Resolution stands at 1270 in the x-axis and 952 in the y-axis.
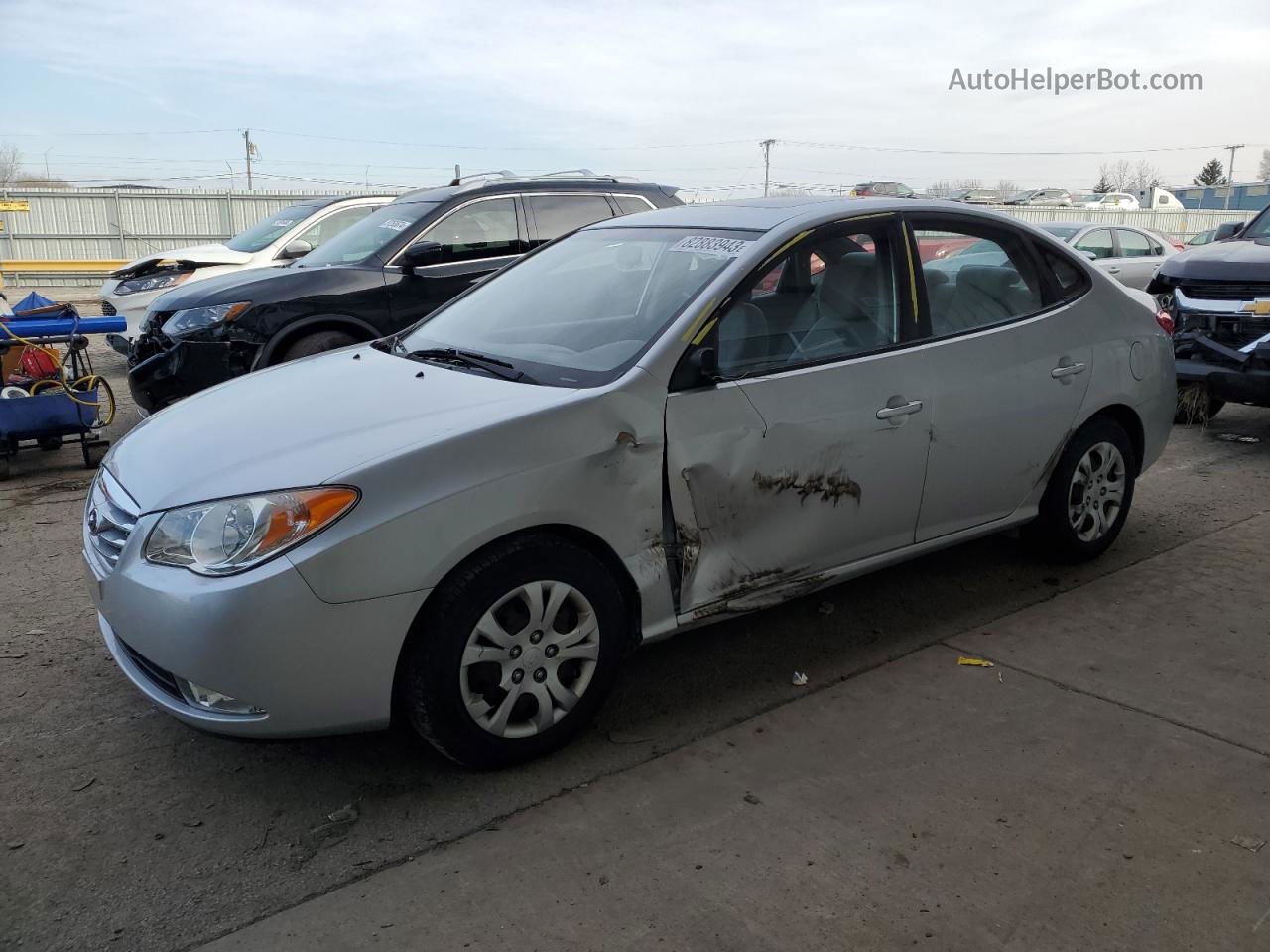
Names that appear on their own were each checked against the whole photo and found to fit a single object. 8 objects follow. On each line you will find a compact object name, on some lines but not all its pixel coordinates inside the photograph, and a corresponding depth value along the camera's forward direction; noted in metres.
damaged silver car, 2.82
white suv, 11.02
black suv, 6.97
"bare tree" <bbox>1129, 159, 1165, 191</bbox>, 79.06
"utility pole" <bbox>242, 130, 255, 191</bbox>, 55.34
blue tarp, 7.07
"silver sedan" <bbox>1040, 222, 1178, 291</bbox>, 14.03
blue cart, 6.44
